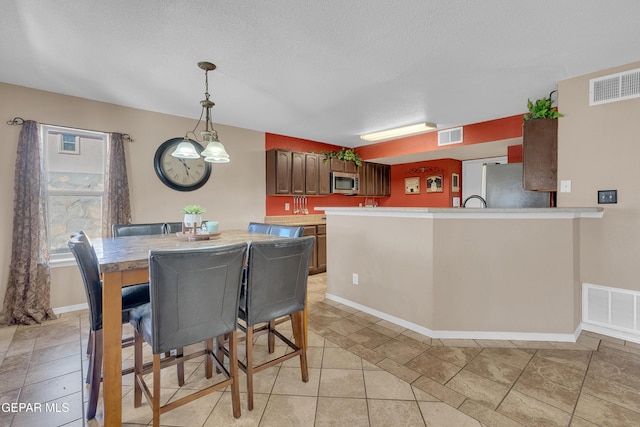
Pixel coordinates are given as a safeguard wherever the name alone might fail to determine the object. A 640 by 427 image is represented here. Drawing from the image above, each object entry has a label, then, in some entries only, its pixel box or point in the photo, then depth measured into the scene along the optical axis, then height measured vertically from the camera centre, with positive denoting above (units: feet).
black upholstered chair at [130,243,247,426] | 4.50 -1.61
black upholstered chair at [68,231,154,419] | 5.10 -1.61
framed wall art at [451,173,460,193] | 18.31 +1.57
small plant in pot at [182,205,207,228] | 7.82 -0.18
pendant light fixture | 8.25 +1.83
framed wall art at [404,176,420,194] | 19.70 +1.57
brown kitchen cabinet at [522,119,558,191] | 9.54 +1.72
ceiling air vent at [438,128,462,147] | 14.60 +3.64
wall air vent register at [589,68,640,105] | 8.15 +3.43
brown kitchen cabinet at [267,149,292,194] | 15.72 +2.10
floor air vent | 8.18 -3.05
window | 10.59 +1.12
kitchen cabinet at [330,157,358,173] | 18.34 +2.78
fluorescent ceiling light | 14.31 +4.00
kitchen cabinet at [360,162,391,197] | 19.67 +1.99
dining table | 4.65 -1.65
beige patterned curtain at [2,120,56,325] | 9.55 -0.93
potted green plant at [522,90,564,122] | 9.37 +3.13
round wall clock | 12.57 +1.87
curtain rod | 9.61 +3.03
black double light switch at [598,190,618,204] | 8.44 +0.28
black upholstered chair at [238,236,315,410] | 5.54 -1.55
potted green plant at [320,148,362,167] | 18.02 +3.35
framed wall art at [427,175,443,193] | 18.44 +1.54
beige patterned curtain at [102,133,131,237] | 11.19 +0.90
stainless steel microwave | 18.22 +1.65
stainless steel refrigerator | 11.74 +0.70
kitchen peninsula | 8.07 -1.85
